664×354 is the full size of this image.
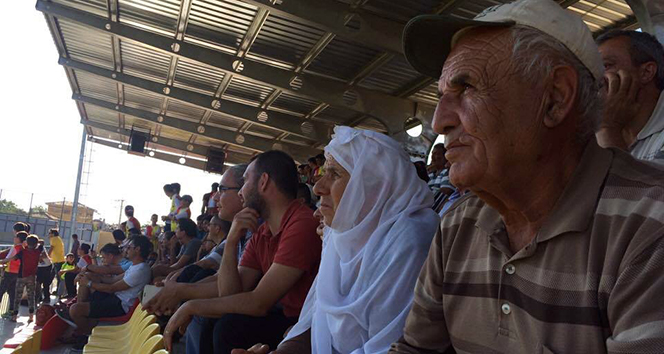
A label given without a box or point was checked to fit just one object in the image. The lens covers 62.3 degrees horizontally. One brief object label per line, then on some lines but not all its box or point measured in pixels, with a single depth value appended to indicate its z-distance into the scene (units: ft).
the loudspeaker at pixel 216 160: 68.80
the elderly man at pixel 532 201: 3.26
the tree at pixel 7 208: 80.63
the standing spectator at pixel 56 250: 45.32
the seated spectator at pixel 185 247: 22.71
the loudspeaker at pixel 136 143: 61.77
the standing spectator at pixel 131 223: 39.42
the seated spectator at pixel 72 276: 37.55
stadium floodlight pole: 66.97
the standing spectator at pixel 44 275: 39.40
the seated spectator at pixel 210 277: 11.10
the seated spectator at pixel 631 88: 6.77
